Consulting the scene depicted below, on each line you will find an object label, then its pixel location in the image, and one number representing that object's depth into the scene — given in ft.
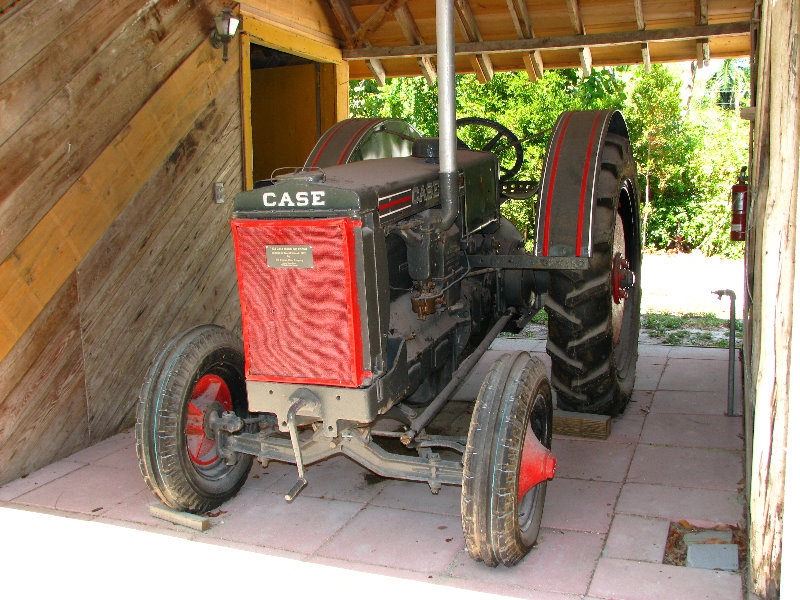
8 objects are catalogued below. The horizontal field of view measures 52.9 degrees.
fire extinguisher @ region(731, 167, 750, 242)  17.87
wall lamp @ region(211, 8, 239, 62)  17.51
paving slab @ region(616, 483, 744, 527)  11.24
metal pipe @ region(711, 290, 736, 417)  15.54
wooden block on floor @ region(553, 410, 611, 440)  14.47
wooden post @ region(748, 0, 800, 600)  8.20
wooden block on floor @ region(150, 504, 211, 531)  11.26
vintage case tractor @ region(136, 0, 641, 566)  9.83
